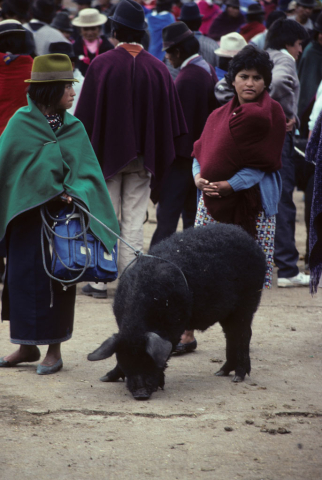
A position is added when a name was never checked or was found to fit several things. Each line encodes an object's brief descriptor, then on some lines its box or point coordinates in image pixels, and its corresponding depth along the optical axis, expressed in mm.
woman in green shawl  8258
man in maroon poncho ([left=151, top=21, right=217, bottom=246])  13023
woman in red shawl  9258
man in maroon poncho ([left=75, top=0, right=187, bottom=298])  11937
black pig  7766
